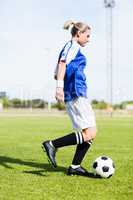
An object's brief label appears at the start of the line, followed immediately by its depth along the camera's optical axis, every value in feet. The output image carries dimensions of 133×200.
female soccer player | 28.04
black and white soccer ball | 27.77
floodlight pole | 259.23
